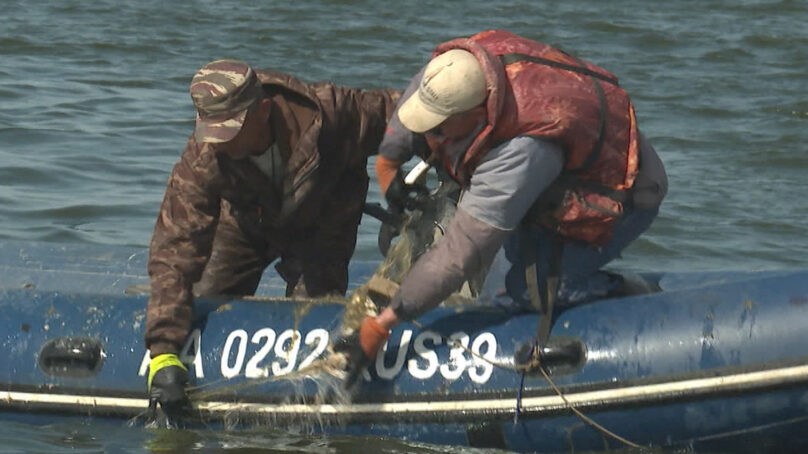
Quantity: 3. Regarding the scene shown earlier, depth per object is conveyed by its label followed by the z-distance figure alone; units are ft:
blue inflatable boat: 29.86
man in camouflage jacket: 30.68
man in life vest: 27.86
